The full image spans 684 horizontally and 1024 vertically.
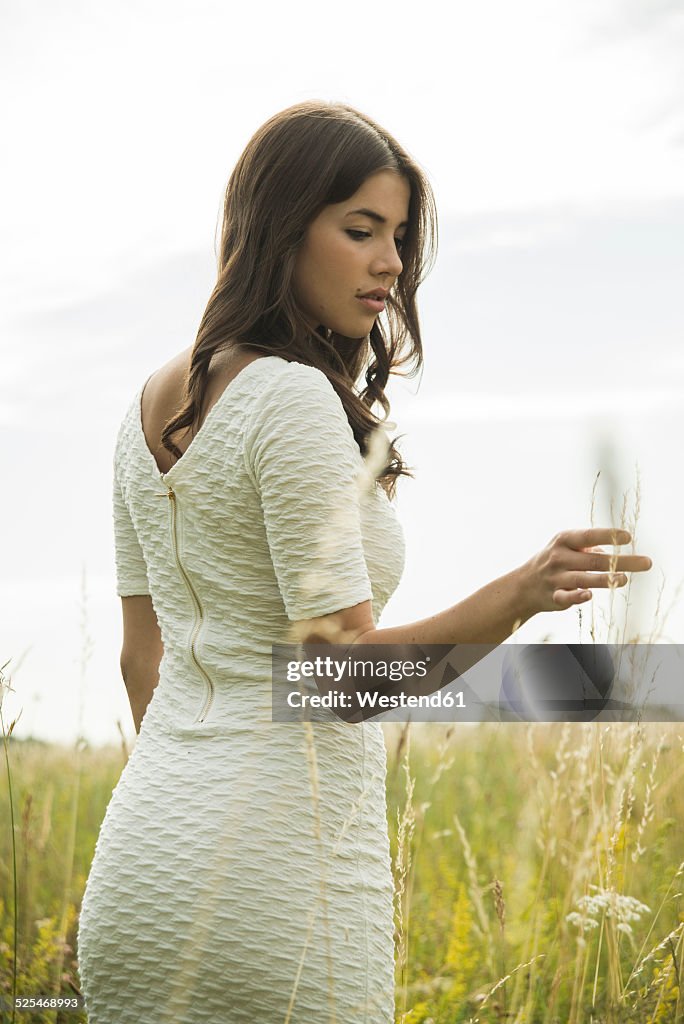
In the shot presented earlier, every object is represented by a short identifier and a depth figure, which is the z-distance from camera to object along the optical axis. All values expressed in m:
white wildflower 3.56
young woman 3.33
